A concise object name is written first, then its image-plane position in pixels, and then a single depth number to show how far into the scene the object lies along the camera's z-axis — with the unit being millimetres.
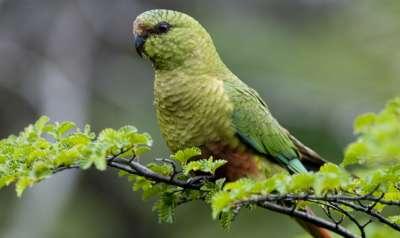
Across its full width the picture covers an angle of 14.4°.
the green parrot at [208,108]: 7766
